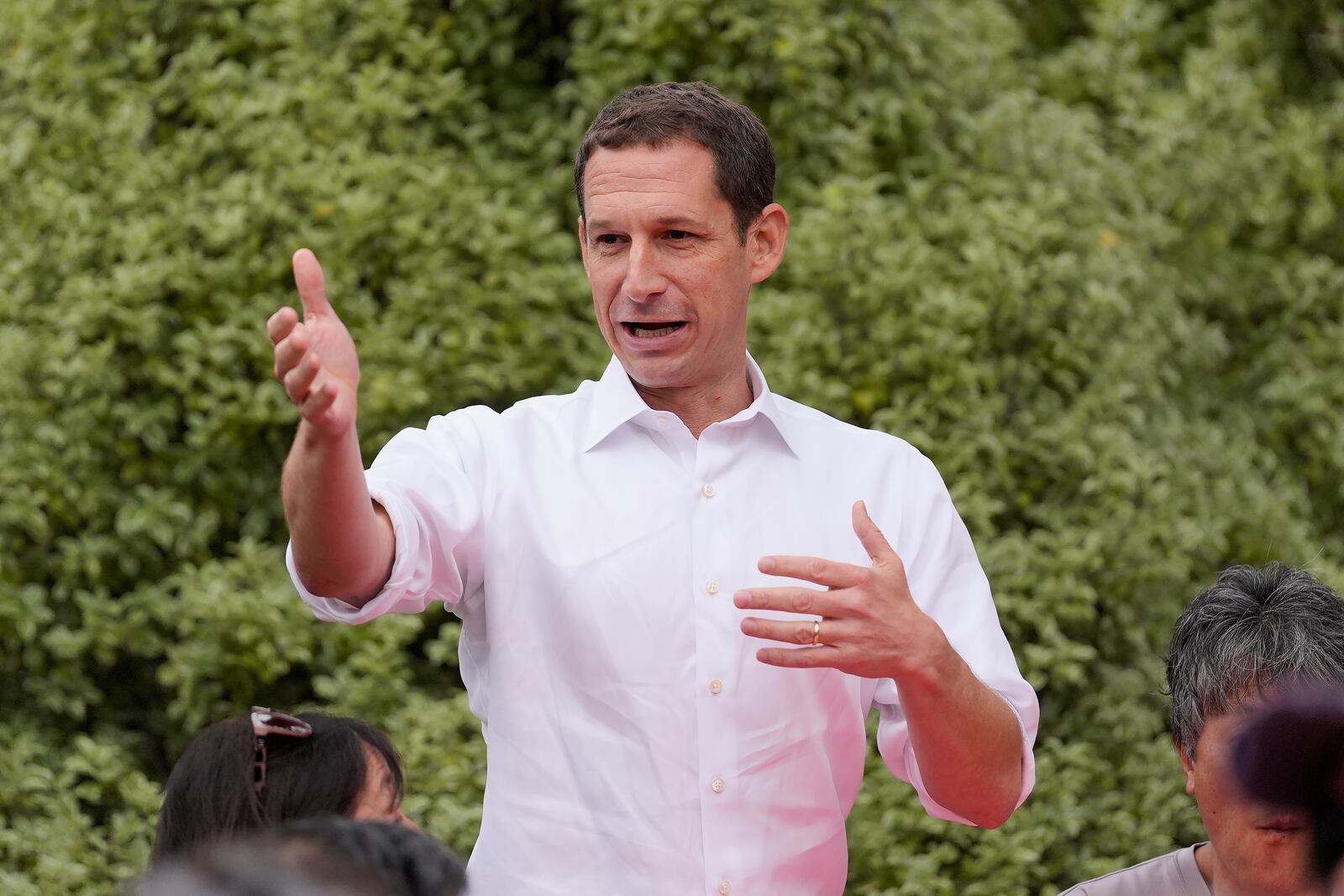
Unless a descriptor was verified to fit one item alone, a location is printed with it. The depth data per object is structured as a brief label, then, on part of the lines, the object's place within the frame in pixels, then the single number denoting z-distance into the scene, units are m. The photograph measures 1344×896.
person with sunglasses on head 4.61
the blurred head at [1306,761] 4.23
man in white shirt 5.32
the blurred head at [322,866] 3.62
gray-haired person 5.54
